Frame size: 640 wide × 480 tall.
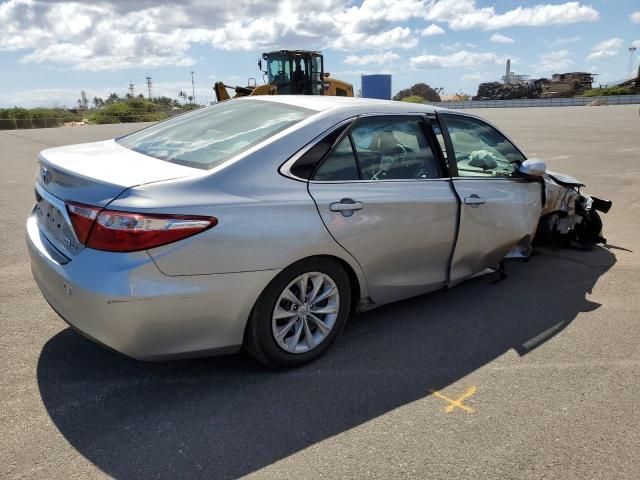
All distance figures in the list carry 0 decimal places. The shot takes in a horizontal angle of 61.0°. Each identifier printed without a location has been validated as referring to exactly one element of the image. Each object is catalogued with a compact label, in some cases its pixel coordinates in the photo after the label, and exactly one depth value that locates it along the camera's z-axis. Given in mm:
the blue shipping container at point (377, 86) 43712
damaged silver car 2643
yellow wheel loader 22000
